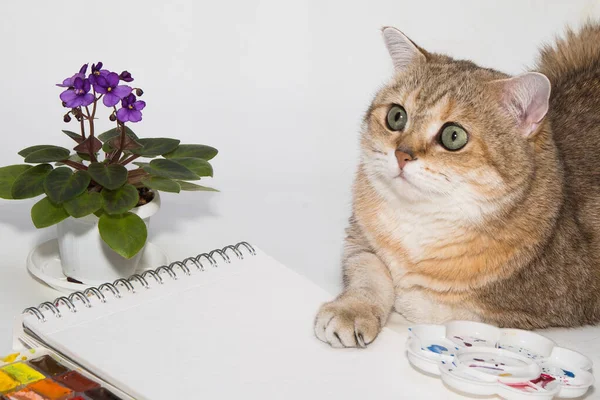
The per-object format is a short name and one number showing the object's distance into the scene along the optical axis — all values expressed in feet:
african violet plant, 6.25
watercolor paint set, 4.88
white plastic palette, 5.13
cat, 5.98
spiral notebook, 5.24
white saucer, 6.73
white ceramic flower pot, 6.66
